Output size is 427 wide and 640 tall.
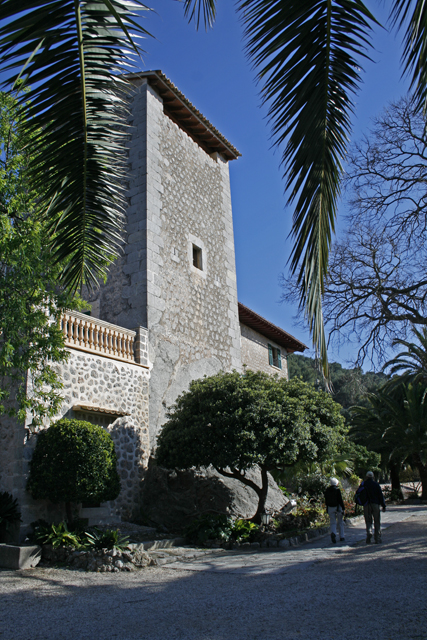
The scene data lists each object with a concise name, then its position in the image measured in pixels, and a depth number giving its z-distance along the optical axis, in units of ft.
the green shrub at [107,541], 26.91
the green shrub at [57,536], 26.63
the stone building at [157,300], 35.27
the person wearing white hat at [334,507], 32.50
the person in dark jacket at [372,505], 31.04
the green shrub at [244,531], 33.76
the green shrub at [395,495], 71.46
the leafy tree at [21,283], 22.52
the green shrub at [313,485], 49.37
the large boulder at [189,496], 37.22
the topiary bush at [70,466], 27.53
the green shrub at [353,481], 61.32
